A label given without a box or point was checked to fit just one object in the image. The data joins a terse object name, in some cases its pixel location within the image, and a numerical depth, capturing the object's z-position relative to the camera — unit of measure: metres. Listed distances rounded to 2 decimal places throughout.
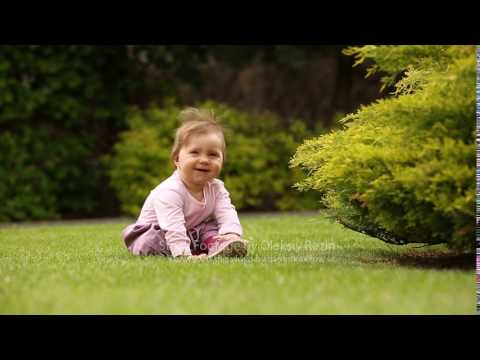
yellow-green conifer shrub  4.19
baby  5.56
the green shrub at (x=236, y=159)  11.79
